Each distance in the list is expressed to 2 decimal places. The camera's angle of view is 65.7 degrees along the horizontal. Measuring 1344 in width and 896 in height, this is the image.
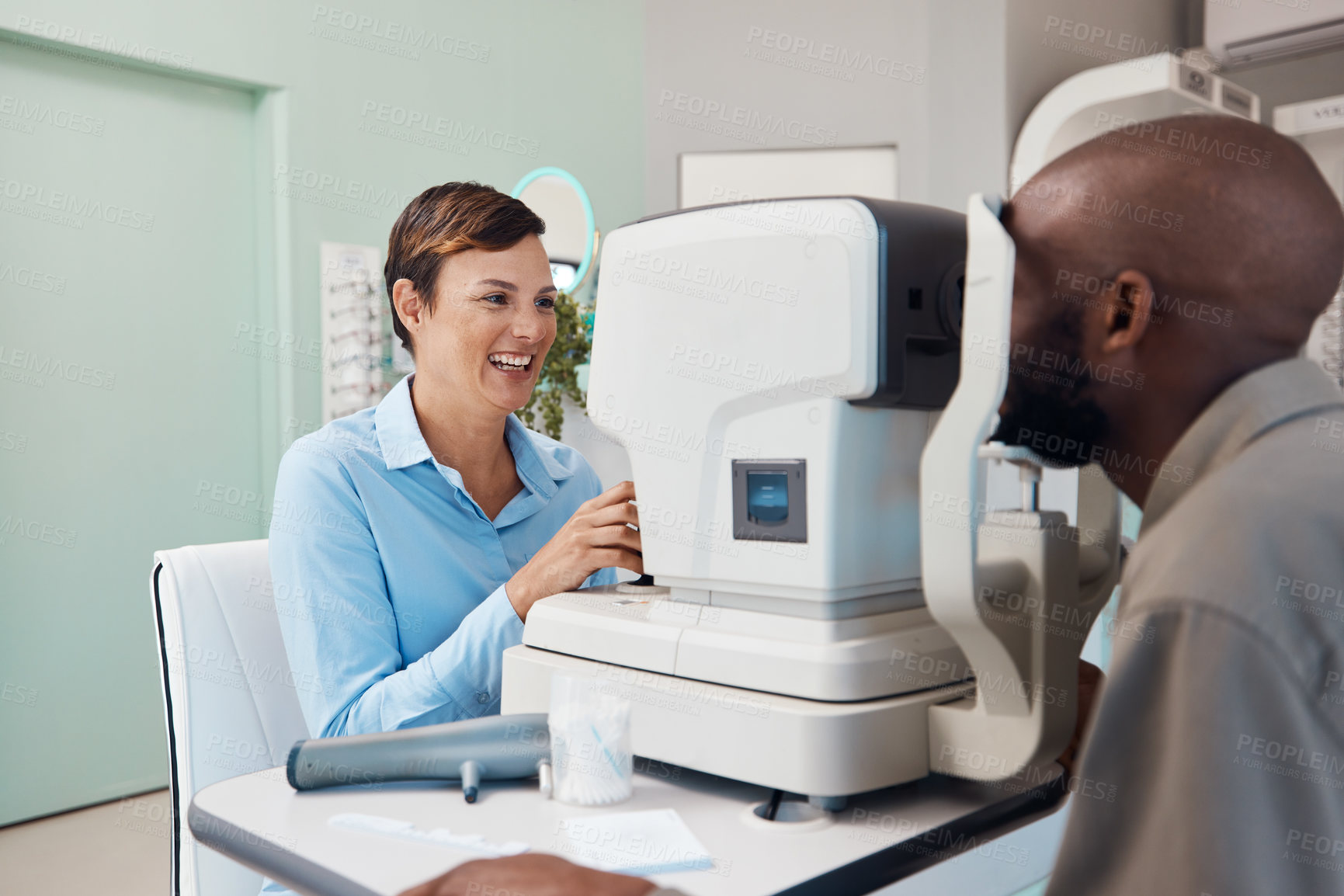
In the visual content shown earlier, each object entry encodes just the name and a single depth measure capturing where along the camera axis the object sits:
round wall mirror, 3.52
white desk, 0.76
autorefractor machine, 0.83
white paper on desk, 0.77
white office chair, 1.23
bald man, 0.49
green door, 2.64
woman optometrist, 1.18
